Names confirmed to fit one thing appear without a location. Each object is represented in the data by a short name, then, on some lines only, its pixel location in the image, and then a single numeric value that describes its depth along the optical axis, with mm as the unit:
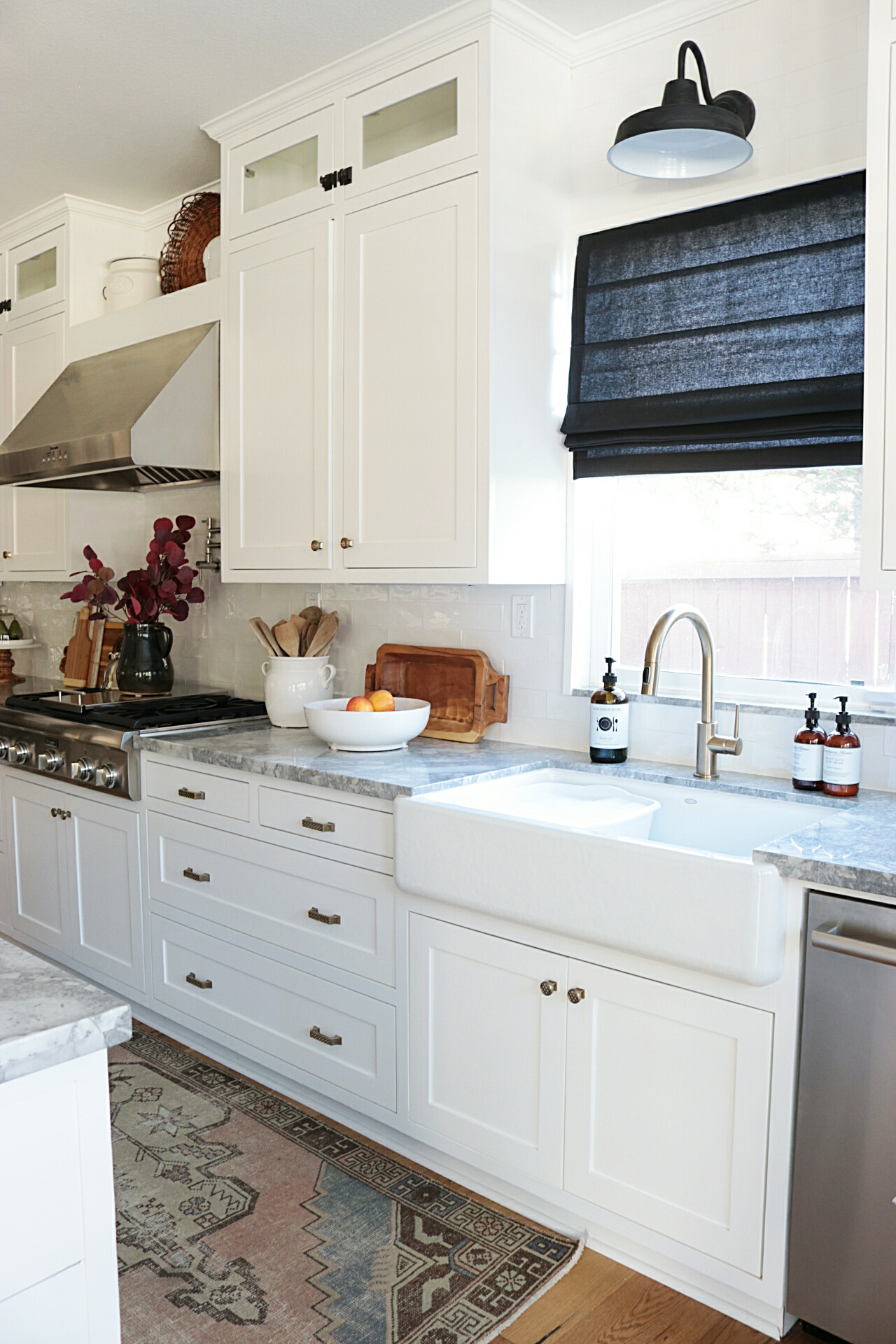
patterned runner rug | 1978
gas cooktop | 3225
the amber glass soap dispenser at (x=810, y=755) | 2342
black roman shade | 2395
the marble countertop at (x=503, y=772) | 1762
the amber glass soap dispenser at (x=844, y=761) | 2289
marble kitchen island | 1034
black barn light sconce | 2170
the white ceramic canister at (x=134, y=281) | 4000
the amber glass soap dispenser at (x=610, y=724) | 2703
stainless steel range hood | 3340
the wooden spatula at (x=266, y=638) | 3391
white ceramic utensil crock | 3273
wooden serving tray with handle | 3021
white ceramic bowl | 2770
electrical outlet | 3016
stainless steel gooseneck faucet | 2371
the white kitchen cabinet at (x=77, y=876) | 3287
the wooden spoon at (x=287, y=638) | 3373
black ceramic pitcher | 3795
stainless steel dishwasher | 1709
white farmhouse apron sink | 1806
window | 2477
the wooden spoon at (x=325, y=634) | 3398
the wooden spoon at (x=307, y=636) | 3432
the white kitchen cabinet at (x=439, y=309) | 2637
